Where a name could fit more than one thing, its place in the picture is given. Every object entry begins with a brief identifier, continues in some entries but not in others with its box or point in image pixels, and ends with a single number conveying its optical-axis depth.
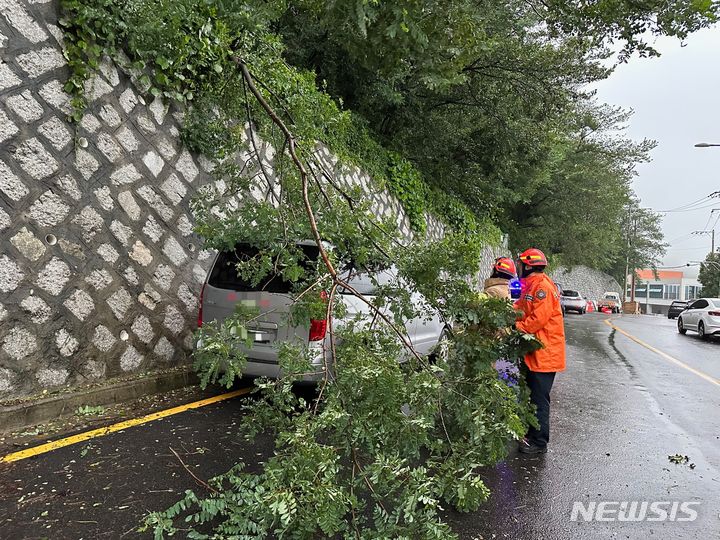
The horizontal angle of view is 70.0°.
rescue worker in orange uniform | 4.61
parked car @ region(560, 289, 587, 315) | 35.69
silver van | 4.50
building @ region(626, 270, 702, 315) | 93.00
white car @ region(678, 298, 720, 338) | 18.05
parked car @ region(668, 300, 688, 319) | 36.97
